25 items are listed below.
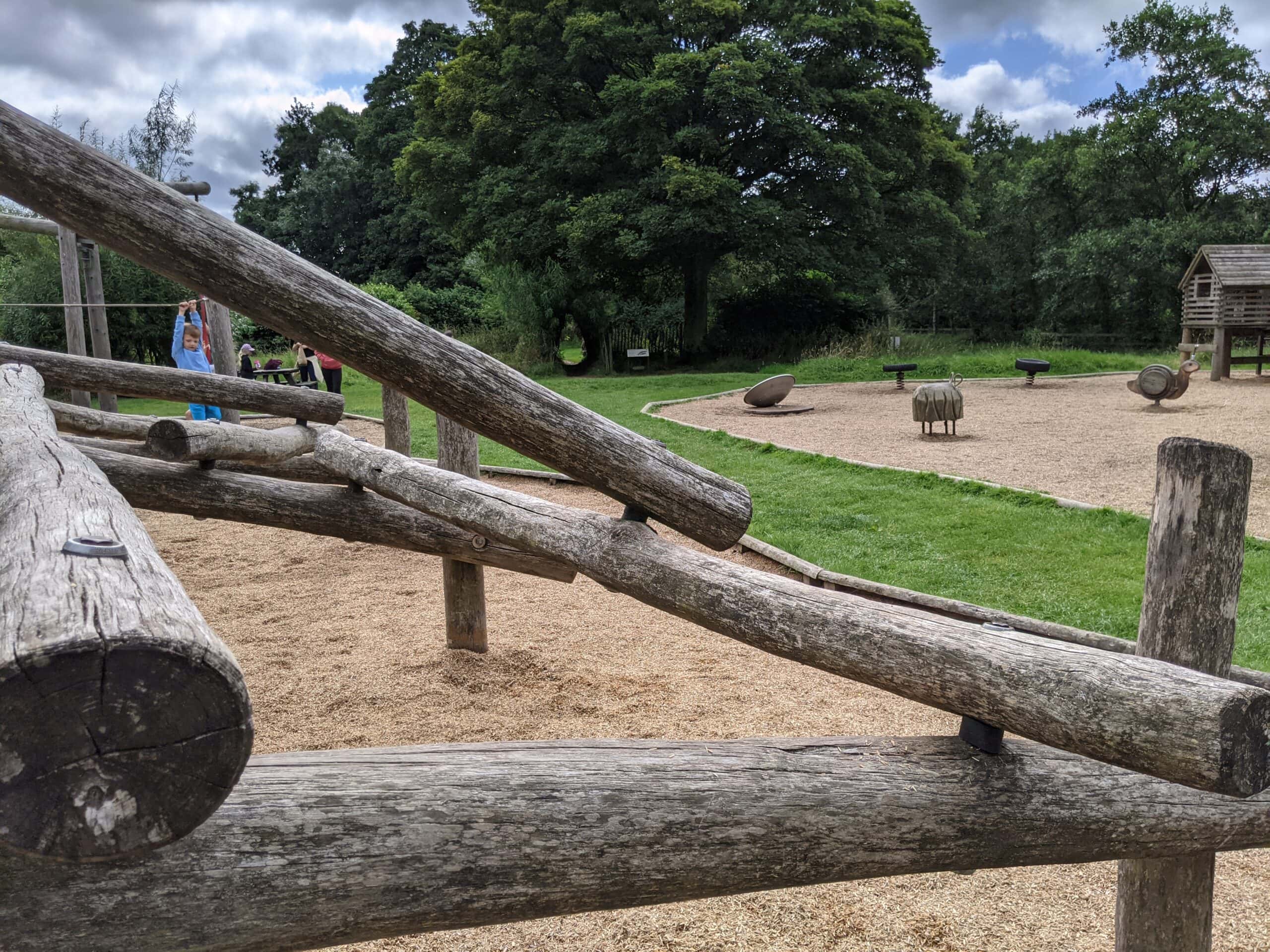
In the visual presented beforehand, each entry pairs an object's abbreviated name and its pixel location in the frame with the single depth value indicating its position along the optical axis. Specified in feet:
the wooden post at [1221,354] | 69.87
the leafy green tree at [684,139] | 80.84
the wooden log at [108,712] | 3.44
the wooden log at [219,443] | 15.10
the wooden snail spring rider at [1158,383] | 52.37
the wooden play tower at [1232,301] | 69.46
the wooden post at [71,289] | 47.65
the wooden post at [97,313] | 46.91
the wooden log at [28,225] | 42.63
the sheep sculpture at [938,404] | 42.29
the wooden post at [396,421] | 23.91
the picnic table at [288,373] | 58.67
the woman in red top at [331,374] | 52.54
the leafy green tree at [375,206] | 134.21
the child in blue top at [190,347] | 39.32
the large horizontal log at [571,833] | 4.68
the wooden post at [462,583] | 17.88
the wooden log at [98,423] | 19.65
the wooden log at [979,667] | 5.49
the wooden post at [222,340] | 43.50
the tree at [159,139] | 81.35
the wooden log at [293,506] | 15.24
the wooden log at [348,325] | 6.22
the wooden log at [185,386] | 18.61
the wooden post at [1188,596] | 7.30
